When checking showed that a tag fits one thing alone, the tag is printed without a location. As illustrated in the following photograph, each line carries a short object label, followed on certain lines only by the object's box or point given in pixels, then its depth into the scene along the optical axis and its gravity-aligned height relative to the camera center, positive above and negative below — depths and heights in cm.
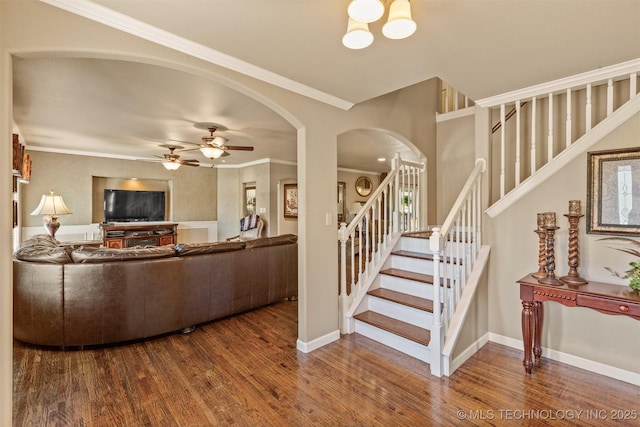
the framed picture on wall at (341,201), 815 +29
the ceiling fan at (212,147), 422 +92
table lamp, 456 +2
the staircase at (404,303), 267 -89
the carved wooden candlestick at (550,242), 232 -25
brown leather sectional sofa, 270 -78
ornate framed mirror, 880 +77
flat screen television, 664 +14
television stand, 628 -52
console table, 195 -63
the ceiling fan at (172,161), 529 +90
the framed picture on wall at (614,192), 221 +15
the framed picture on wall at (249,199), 771 +32
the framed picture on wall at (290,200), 748 +29
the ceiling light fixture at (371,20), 124 +85
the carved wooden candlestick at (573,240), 230 -23
